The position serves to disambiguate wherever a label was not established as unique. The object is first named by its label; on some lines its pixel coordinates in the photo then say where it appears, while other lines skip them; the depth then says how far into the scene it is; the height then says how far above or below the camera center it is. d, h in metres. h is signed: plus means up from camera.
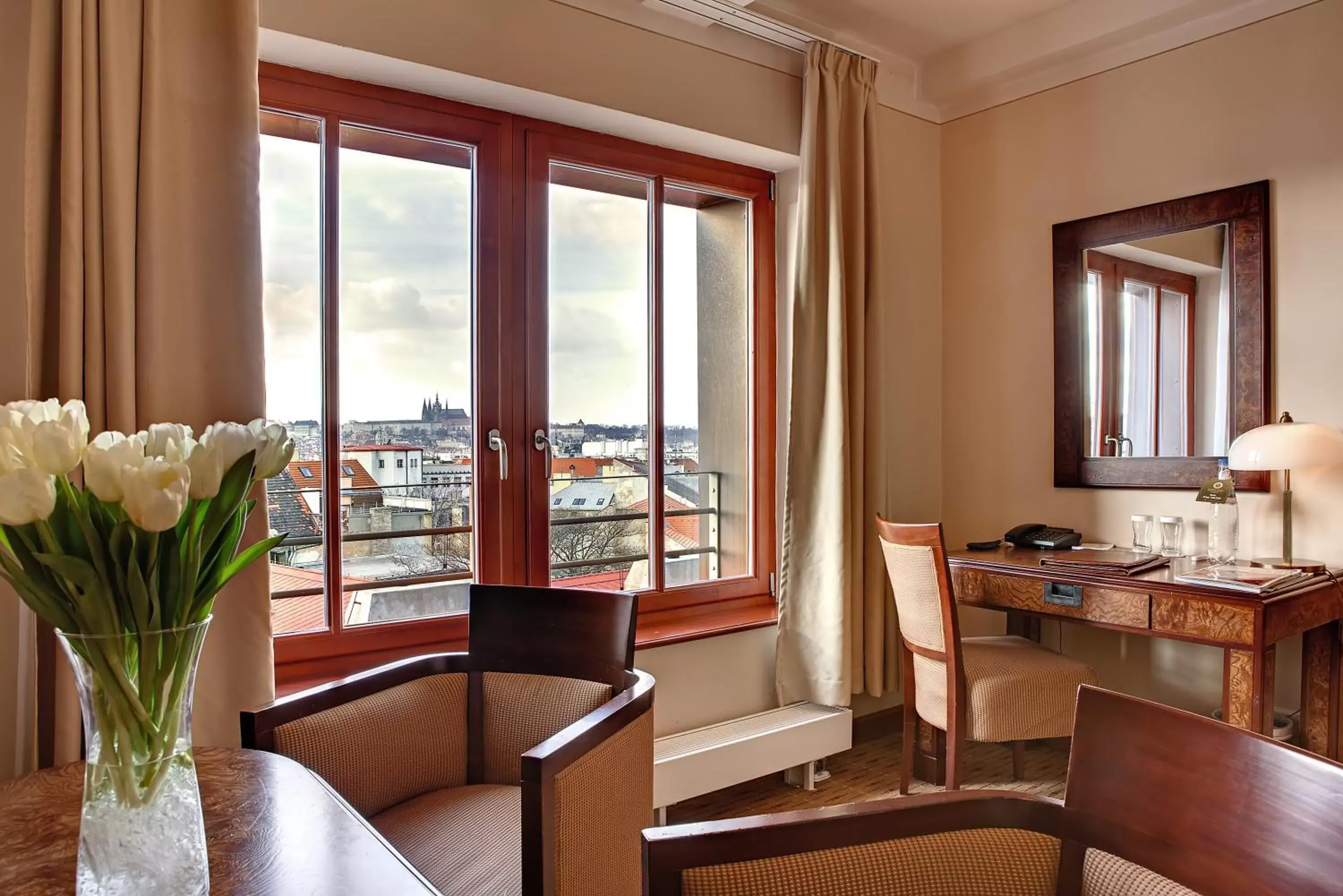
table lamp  2.22 -0.02
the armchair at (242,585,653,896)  1.30 -0.55
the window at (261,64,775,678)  2.15 +0.26
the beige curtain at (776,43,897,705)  2.80 +0.09
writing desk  2.08 -0.47
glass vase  0.79 -0.32
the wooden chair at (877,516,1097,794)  2.42 -0.69
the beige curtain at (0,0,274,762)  1.55 +0.43
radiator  2.42 -0.94
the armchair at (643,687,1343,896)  0.78 -0.40
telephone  2.81 -0.32
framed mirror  2.55 +0.35
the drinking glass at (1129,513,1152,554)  2.74 -0.29
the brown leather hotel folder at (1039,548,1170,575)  2.40 -0.35
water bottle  2.46 -0.25
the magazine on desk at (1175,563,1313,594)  2.11 -0.36
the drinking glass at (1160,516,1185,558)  2.63 -0.29
